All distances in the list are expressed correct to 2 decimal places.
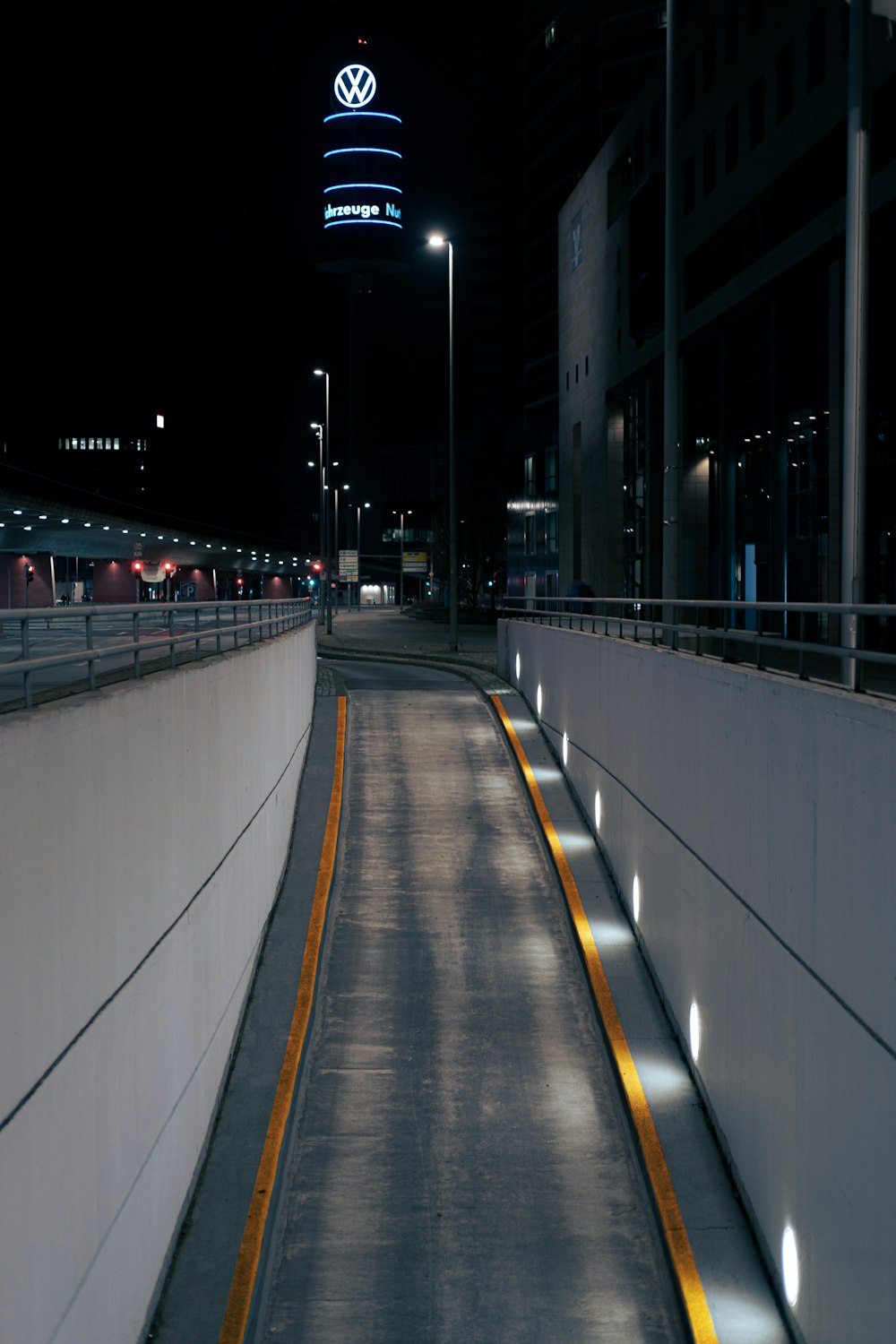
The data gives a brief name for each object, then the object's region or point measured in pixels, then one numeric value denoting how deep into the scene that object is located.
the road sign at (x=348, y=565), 77.31
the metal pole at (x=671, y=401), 21.84
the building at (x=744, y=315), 32.25
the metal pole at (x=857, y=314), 13.84
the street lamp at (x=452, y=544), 44.44
